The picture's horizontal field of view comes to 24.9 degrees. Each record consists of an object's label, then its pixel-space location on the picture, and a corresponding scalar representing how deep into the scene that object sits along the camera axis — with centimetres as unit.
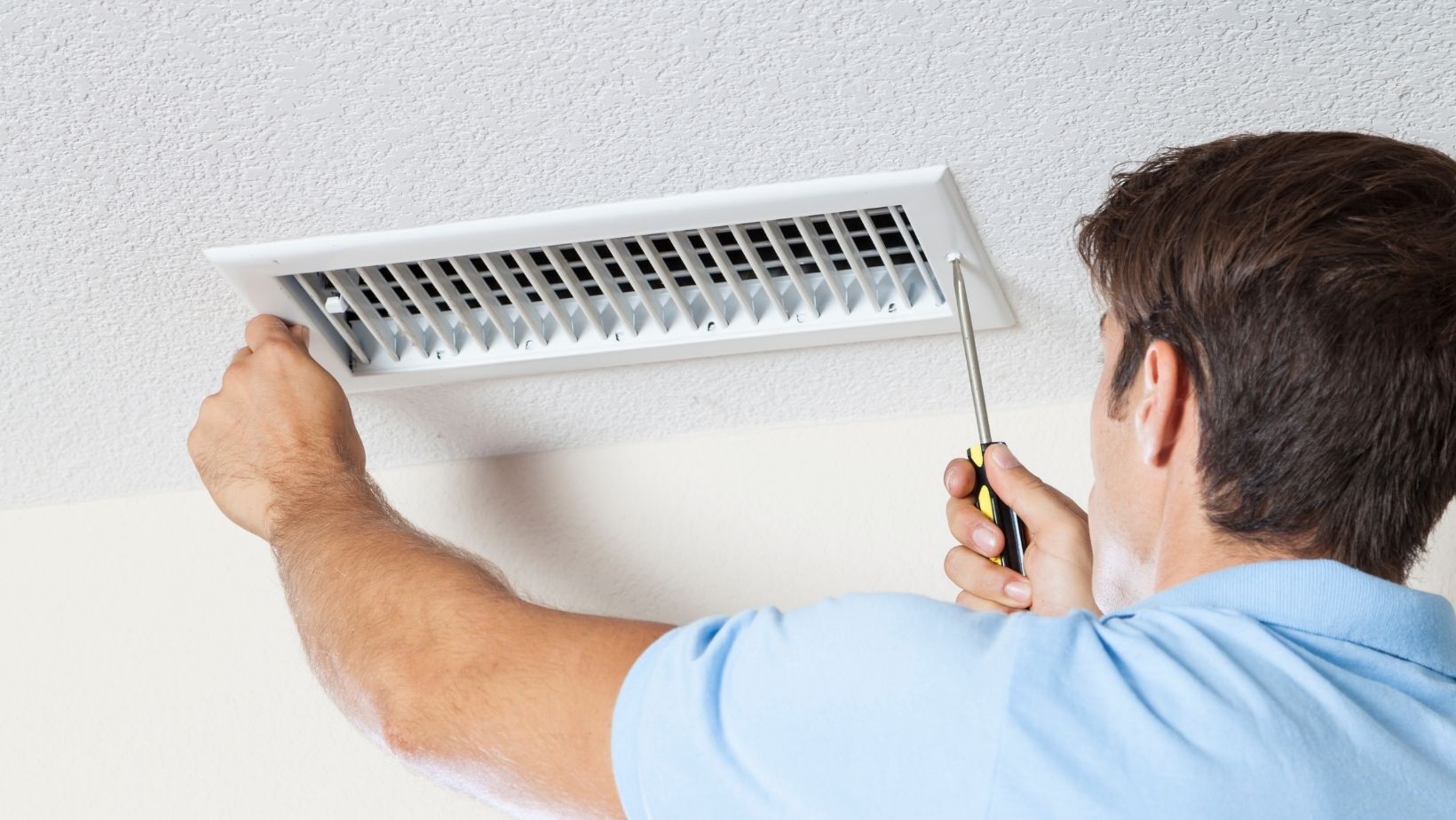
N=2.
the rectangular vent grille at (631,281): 174
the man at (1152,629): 151
